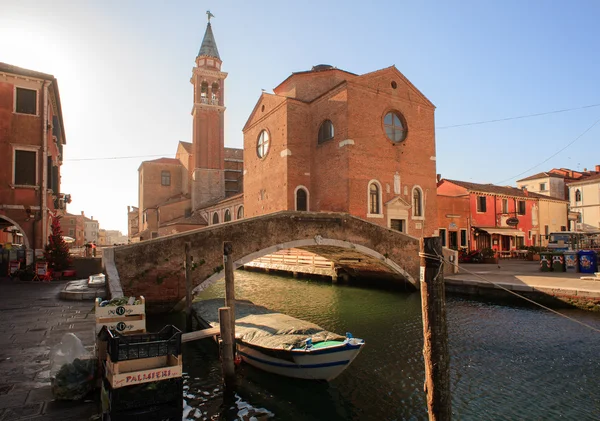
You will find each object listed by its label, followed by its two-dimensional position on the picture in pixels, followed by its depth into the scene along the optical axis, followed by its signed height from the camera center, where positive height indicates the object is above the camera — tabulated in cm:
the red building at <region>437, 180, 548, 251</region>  2508 +95
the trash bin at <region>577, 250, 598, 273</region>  1617 -134
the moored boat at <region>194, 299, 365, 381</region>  658 -202
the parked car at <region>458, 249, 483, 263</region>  2289 -156
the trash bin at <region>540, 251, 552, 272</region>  1748 -147
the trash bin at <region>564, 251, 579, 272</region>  1720 -140
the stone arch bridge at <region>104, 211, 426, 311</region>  1134 -54
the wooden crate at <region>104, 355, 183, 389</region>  398 -143
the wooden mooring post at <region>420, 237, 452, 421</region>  411 -109
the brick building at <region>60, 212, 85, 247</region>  5569 +135
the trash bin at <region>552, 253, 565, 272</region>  1722 -148
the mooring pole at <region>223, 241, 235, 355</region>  742 -91
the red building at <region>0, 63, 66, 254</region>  1481 +322
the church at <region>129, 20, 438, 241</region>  1908 +435
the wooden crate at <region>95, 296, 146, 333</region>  546 -117
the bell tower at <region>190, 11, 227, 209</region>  3925 +1086
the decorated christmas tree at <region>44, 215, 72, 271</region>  1463 -55
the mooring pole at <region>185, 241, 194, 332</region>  1074 -139
